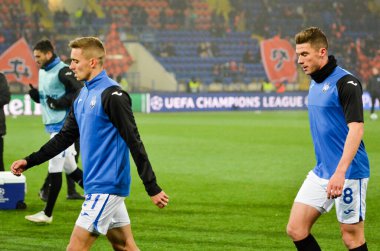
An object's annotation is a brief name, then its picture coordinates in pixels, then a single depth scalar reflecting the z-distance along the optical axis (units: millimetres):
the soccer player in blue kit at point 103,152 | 5320
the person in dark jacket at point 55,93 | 10219
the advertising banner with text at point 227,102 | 38719
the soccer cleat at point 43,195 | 11886
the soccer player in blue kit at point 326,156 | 5906
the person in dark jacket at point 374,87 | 33344
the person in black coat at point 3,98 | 11375
